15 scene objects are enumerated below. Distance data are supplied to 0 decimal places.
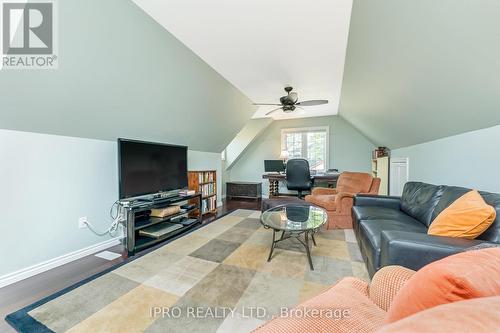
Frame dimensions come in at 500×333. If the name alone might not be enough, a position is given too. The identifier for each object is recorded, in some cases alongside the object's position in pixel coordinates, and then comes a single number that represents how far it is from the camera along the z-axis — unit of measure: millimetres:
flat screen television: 2490
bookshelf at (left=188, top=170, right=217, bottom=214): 3986
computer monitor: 5809
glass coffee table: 2105
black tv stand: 2385
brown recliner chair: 3172
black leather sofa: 1250
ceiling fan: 3492
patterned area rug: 1362
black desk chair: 4715
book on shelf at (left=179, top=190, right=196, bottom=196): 3329
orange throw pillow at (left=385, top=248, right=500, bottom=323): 501
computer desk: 4961
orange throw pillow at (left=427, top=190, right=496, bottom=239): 1300
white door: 3779
